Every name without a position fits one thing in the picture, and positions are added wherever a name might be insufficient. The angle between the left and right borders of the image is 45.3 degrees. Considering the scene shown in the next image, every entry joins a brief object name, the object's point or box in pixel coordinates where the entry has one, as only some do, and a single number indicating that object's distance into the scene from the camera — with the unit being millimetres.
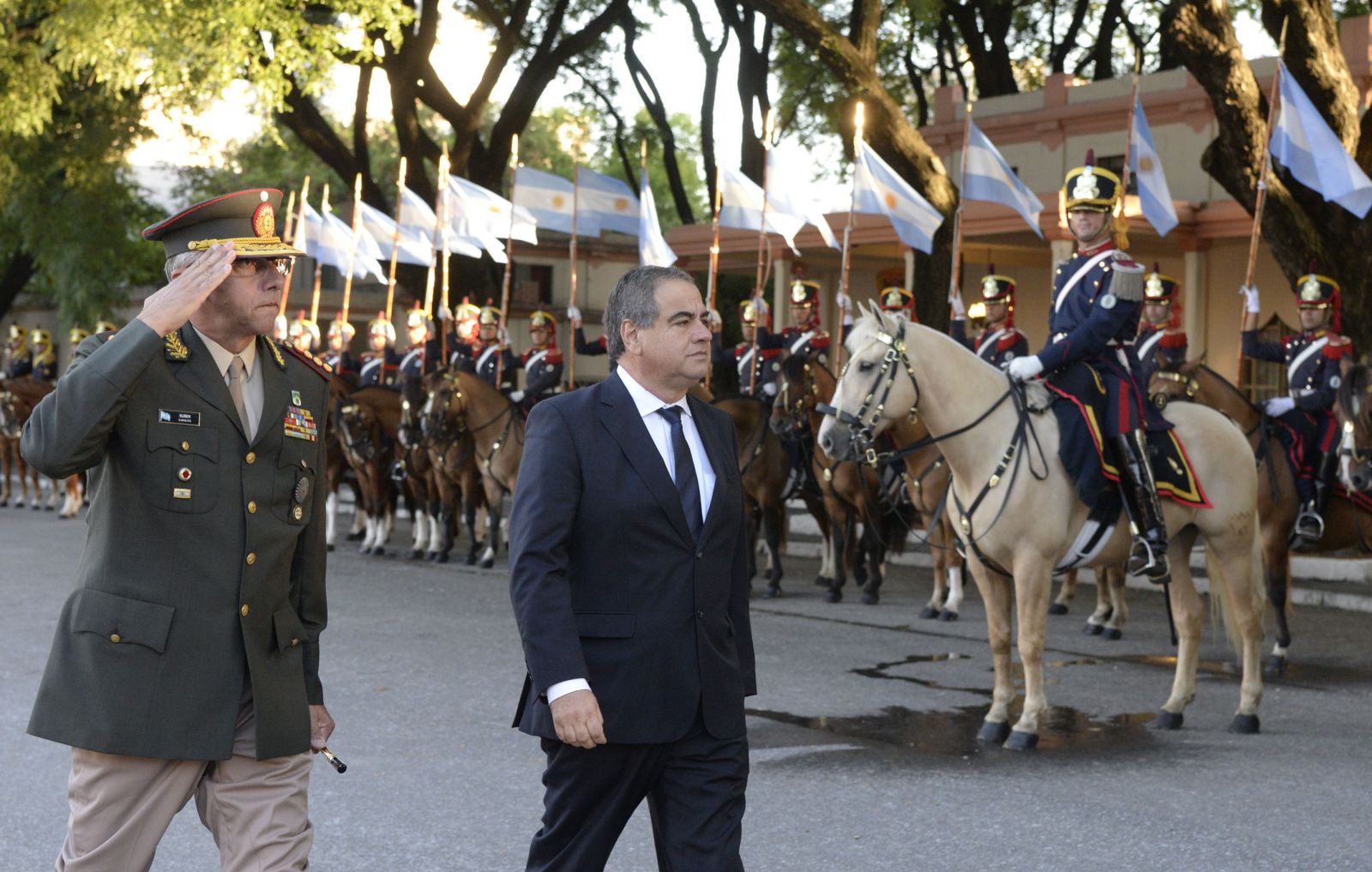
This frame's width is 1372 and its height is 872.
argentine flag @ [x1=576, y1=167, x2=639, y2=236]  20172
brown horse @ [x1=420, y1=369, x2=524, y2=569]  17109
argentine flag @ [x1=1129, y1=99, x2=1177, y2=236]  13773
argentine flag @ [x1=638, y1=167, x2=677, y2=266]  18453
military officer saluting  3496
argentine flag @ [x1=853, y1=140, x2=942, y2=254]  15766
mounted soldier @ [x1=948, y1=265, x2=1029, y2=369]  13617
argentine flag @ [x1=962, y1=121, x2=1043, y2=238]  15078
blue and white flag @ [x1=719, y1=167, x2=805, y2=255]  18109
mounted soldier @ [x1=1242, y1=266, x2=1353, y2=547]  11477
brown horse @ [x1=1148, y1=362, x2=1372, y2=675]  11141
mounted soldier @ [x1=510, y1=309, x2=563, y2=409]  18156
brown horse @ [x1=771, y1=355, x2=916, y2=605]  14359
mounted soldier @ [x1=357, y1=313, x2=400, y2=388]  21203
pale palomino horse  8445
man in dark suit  3814
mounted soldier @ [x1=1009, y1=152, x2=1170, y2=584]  8414
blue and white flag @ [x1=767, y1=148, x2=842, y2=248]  17469
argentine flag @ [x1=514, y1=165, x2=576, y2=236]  20422
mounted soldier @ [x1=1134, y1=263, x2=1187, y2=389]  12594
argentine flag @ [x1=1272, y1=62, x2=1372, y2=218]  12672
